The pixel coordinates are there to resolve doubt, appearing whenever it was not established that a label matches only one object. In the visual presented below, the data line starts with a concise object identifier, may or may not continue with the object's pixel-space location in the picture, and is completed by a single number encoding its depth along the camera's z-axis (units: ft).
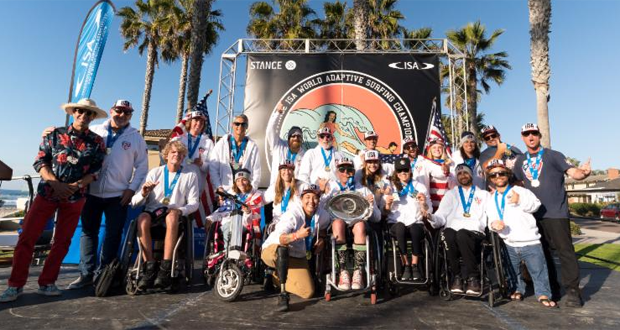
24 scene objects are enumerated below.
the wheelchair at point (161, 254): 10.50
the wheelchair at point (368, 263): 9.86
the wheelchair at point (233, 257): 10.02
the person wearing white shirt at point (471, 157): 13.83
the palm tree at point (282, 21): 53.26
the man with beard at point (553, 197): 10.77
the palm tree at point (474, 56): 49.73
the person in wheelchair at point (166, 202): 10.48
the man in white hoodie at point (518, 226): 10.67
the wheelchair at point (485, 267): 10.21
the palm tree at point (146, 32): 54.90
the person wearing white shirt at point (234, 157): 13.85
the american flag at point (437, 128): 19.17
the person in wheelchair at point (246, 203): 11.55
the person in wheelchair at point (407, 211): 10.89
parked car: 73.61
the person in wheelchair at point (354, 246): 9.87
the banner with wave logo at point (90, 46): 18.45
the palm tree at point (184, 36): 52.65
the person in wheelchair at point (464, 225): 10.43
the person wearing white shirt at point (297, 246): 9.54
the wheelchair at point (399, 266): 10.62
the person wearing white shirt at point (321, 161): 13.39
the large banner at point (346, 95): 26.35
